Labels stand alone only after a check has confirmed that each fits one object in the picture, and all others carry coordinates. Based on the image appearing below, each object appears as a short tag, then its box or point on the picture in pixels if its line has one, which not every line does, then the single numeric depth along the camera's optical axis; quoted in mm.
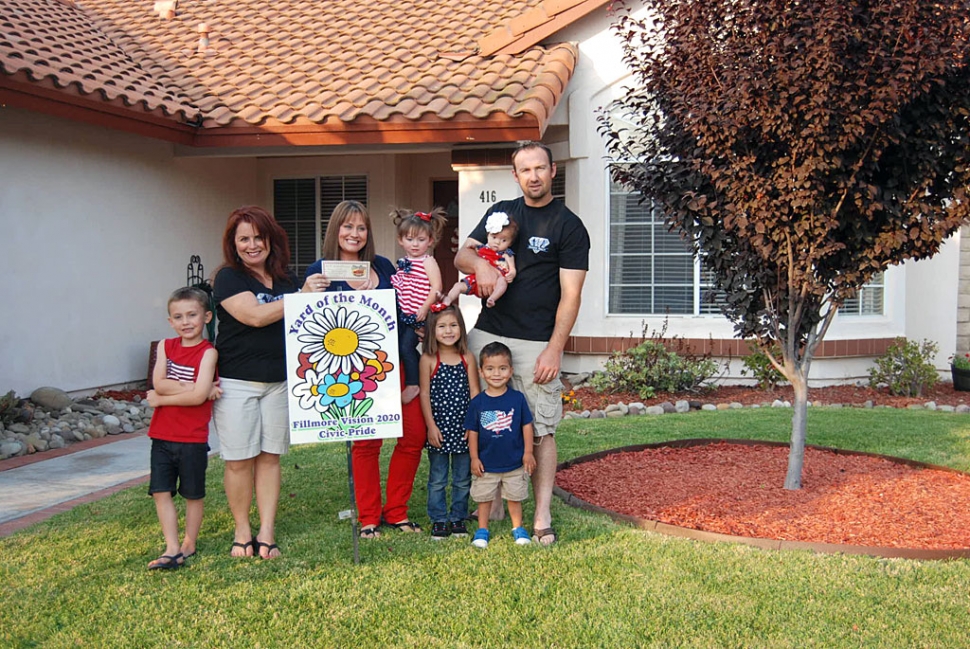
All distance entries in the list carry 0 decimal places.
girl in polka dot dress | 4984
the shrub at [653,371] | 10133
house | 9211
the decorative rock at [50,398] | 8805
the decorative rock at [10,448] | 7287
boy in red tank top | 4570
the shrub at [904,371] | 10562
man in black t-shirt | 4758
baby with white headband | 4730
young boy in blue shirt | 4812
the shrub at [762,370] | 10273
